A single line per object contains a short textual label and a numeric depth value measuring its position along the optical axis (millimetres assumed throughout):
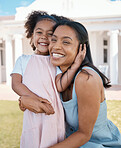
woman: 1400
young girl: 1447
